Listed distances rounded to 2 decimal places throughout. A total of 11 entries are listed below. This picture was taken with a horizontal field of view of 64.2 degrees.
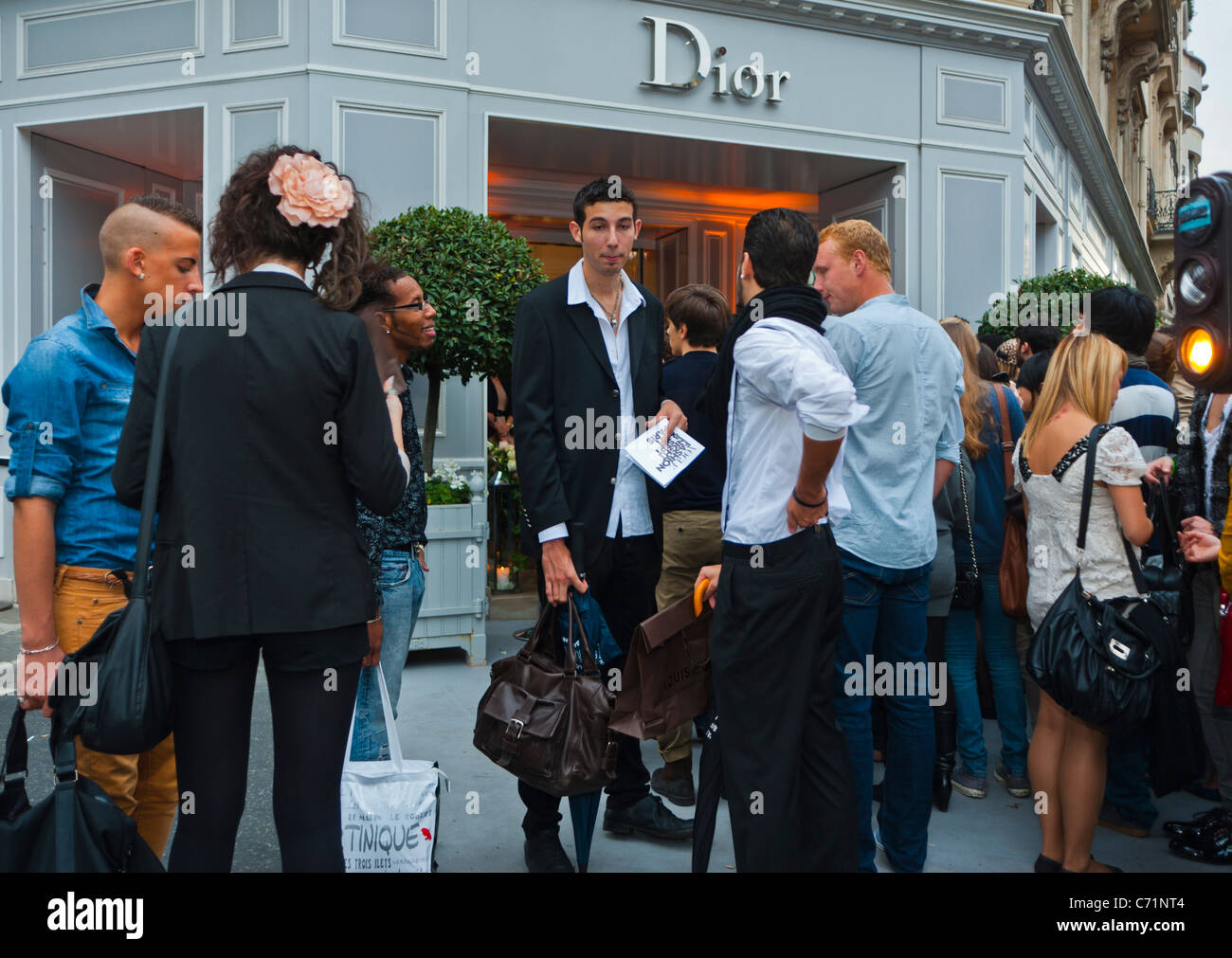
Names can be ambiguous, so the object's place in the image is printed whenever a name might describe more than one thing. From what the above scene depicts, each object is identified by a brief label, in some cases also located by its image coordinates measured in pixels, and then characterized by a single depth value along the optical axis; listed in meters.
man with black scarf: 2.51
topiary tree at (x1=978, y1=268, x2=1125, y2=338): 8.66
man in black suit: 3.10
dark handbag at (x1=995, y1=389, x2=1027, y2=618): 4.00
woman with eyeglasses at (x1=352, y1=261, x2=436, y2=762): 3.04
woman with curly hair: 2.01
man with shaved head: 2.27
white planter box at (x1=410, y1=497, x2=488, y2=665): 5.88
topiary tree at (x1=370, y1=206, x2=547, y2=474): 5.71
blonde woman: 3.08
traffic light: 2.48
